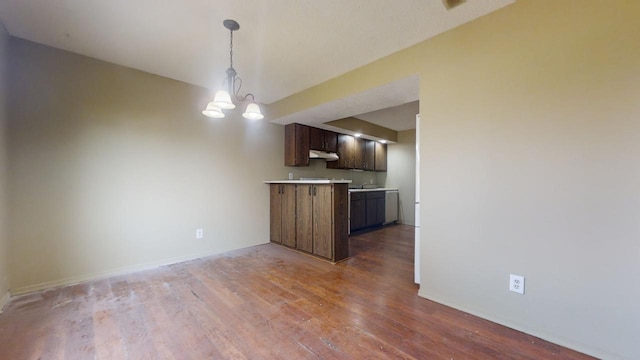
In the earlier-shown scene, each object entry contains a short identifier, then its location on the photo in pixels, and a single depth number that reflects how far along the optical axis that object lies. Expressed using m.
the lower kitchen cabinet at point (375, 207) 5.34
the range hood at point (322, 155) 4.64
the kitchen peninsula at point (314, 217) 3.33
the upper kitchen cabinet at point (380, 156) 6.34
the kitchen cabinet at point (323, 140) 4.66
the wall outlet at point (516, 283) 1.80
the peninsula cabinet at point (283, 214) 3.90
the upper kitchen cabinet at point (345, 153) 5.29
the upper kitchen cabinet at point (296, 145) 4.43
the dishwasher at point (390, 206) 5.84
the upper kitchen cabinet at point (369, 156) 5.95
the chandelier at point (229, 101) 2.09
